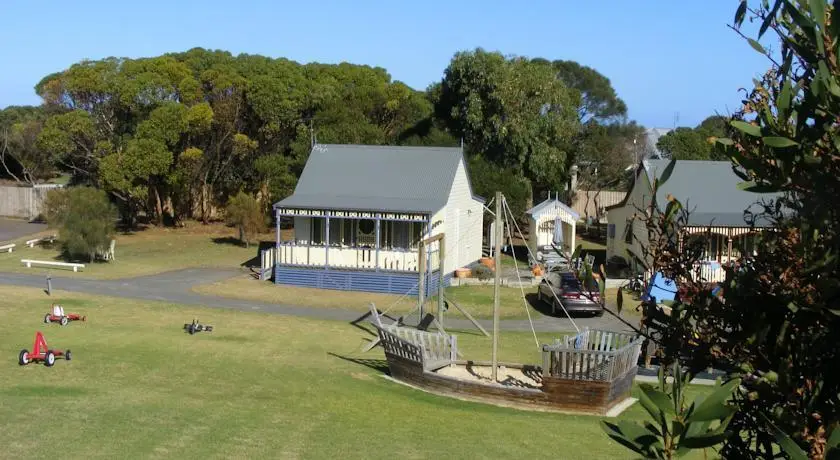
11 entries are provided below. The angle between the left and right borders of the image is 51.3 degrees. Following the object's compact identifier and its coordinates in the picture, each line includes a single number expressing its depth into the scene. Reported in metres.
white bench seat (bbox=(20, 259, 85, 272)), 34.91
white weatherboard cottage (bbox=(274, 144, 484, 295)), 33.59
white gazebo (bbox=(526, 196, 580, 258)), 40.81
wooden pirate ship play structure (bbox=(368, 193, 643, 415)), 16.19
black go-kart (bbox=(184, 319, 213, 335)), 23.19
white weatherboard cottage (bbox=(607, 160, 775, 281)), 33.19
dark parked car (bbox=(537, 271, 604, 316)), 28.68
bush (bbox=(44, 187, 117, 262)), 36.59
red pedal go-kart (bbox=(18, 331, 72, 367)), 17.25
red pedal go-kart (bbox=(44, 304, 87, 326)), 23.08
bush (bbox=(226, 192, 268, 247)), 45.57
